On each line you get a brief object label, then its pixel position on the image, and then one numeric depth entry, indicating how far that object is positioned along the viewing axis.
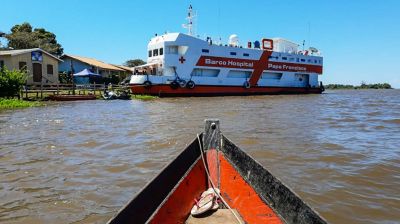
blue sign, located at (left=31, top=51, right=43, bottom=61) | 29.03
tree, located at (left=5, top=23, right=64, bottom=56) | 39.59
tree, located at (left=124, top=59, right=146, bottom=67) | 59.62
